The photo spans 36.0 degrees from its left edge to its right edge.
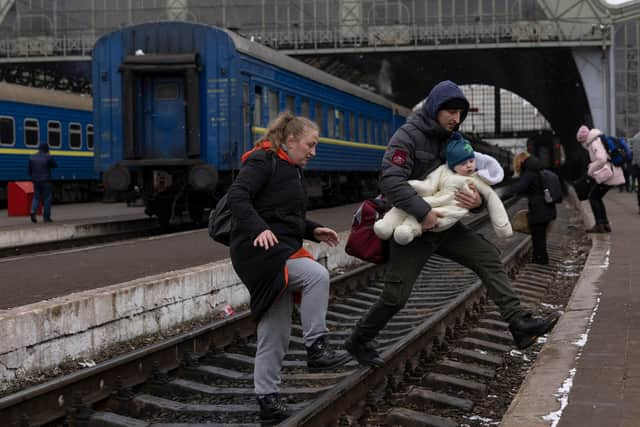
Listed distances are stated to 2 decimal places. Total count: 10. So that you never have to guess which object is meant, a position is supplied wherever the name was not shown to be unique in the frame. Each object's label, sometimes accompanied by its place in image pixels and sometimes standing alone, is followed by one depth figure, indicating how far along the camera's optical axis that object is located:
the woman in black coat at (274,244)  4.84
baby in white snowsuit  5.46
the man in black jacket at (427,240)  5.45
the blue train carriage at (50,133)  26.16
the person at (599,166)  14.17
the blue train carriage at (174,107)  16.42
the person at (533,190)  12.27
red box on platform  22.17
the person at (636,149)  18.38
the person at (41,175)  19.31
